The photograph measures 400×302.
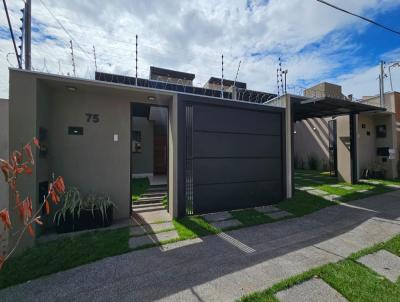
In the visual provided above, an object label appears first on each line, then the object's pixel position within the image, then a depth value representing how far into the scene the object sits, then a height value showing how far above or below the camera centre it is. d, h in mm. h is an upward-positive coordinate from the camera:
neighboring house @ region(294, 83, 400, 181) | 9273 +728
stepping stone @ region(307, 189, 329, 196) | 6941 -1386
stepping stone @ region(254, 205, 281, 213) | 5363 -1532
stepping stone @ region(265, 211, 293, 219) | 4957 -1547
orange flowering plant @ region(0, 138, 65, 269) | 1322 -214
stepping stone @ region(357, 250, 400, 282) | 2570 -1553
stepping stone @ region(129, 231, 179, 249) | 3518 -1570
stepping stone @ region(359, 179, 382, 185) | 8579 -1276
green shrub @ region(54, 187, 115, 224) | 3996 -1021
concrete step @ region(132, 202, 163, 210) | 5613 -1461
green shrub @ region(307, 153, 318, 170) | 13771 -586
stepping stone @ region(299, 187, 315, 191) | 7801 -1348
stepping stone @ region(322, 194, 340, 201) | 6324 -1429
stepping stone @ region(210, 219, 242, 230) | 4297 -1546
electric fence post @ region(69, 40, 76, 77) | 4703 +2478
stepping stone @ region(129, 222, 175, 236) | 4023 -1554
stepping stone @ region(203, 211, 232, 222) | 4738 -1534
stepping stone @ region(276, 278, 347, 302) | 2162 -1571
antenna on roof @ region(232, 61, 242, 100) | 6977 +2159
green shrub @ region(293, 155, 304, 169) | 14842 -668
